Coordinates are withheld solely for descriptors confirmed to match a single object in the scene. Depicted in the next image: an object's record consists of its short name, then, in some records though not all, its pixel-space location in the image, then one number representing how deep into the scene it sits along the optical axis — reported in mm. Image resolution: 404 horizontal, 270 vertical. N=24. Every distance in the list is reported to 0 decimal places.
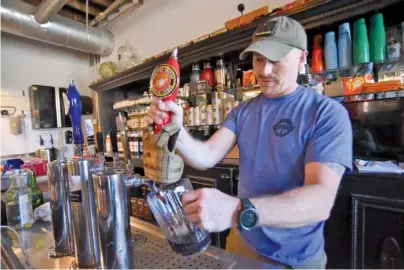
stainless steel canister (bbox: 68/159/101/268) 522
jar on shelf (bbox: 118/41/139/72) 2750
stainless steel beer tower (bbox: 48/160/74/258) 576
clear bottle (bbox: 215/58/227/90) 1840
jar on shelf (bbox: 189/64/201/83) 1972
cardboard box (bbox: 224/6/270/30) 1549
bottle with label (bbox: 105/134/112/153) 2668
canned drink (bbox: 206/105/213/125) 1876
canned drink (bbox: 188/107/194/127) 2003
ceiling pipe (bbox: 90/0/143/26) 2777
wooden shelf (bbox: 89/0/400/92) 1149
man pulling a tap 528
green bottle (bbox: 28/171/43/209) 896
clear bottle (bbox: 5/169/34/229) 743
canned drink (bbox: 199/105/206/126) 1920
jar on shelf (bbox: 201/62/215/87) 1896
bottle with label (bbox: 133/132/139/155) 2541
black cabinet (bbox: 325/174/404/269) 1051
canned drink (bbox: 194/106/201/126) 1957
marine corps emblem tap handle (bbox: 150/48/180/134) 497
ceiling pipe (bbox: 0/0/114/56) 2293
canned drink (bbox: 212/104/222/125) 1841
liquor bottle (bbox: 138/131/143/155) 2509
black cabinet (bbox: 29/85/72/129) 3098
